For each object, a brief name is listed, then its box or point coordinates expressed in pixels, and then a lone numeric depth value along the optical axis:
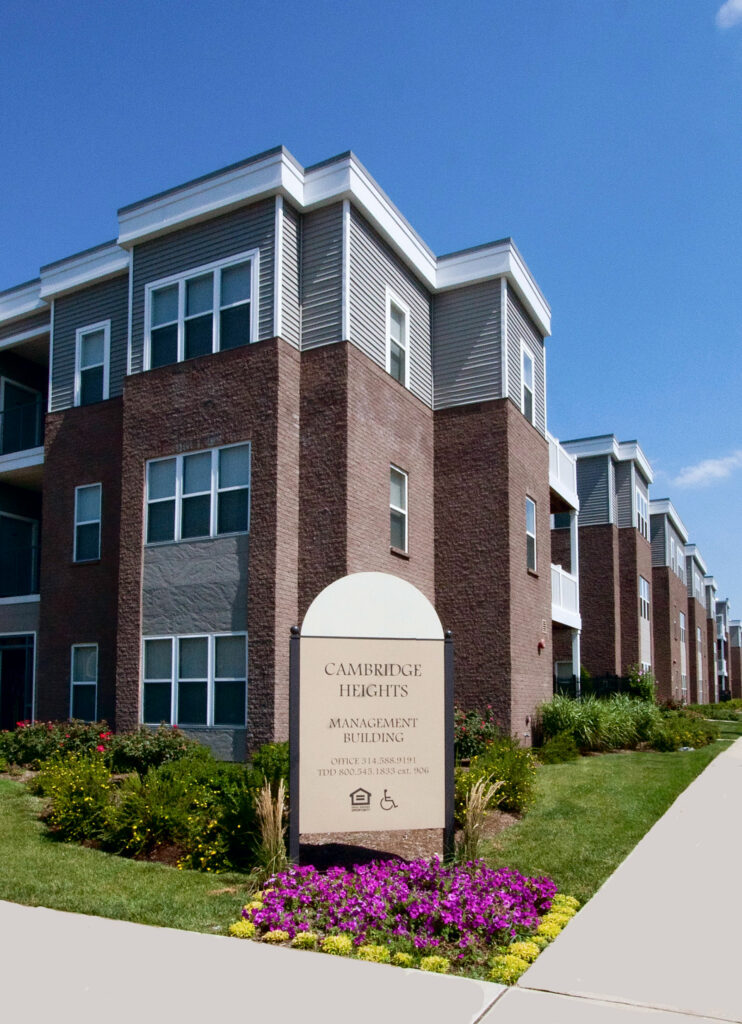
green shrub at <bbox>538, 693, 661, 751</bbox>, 19.67
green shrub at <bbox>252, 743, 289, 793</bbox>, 10.85
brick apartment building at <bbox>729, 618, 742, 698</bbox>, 91.69
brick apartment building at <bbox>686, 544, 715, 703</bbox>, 54.59
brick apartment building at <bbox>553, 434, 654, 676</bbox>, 35.22
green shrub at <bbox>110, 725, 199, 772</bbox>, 14.95
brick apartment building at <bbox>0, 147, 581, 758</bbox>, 16.27
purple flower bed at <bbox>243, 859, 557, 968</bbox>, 6.96
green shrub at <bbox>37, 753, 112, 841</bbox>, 10.63
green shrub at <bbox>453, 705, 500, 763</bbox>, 16.66
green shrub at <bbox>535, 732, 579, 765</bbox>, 17.73
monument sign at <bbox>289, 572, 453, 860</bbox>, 9.04
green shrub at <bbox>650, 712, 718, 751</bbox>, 21.06
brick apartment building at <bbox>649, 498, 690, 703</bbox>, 42.91
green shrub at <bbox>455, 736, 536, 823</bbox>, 11.34
